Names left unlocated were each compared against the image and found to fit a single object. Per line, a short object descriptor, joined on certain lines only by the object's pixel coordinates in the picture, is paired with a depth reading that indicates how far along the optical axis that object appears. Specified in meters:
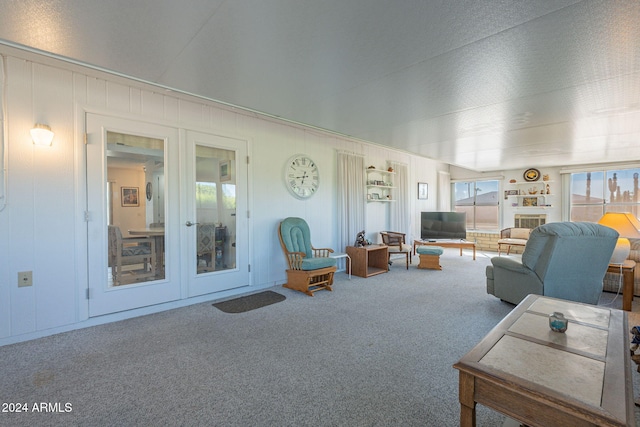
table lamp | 3.32
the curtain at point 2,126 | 2.46
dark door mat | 3.35
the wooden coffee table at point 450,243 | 6.46
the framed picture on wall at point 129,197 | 3.08
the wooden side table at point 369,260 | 4.96
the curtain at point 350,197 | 5.31
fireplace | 7.41
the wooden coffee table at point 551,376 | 1.02
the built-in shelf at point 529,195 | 7.37
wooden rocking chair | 3.95
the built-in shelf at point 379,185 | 6.14
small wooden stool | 5.55
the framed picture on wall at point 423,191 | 7.79
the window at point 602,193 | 6.49
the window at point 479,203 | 8.27
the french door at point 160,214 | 2.92
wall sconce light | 2.55
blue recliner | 2.89
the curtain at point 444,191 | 8.44
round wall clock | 4.58
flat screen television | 6.76
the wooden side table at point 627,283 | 3.22
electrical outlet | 2.54
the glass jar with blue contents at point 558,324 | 1.57
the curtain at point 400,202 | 6.66
